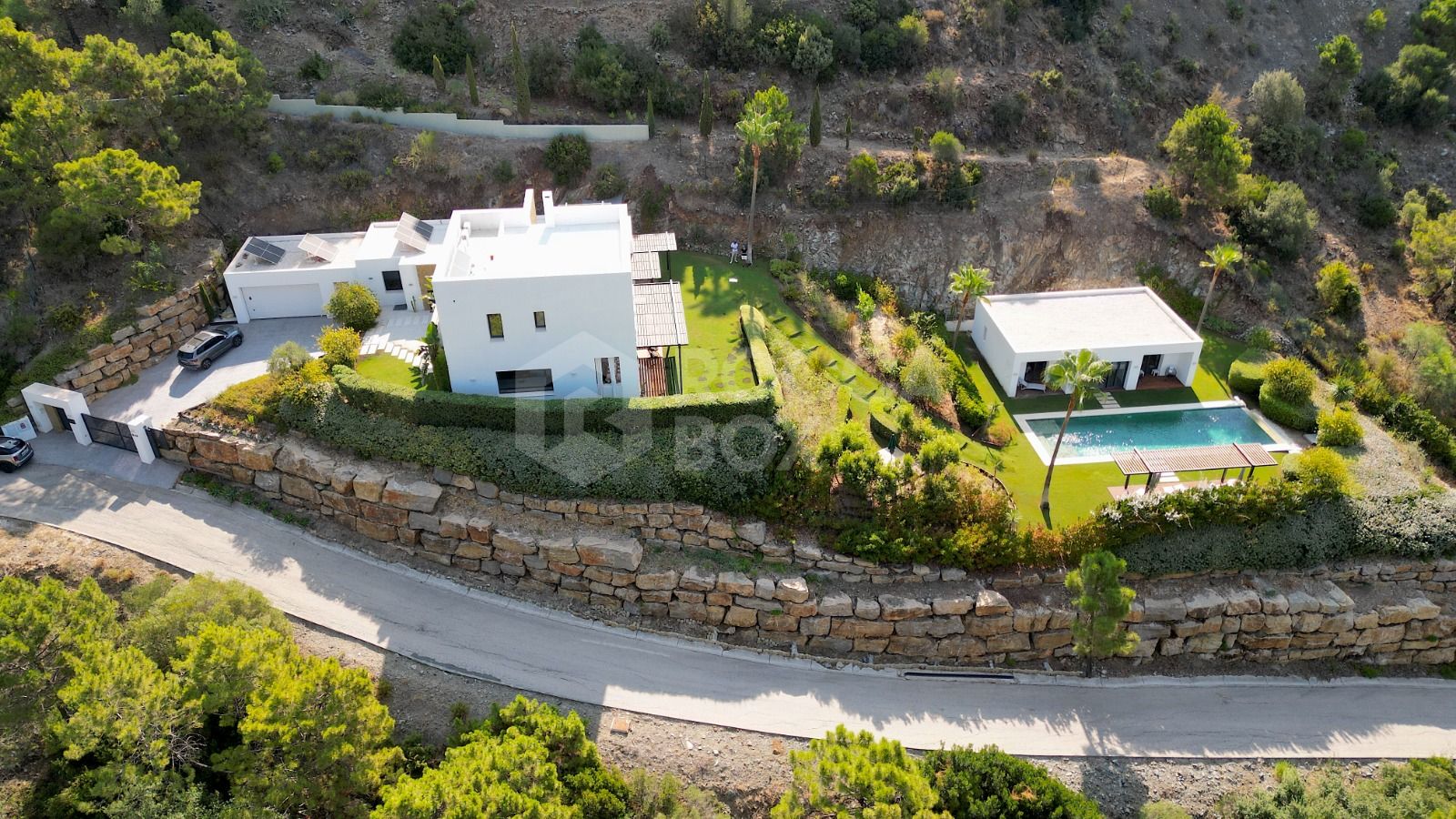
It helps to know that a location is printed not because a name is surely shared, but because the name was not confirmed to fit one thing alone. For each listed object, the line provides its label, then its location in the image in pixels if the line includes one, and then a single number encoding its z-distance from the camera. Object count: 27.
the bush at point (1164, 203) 44.16
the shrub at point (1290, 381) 35.12
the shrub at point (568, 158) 42.75
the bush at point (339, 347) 31.62
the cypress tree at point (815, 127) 43.72
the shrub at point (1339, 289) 40.84
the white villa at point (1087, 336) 36.62
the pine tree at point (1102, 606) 25.86
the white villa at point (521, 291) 29.14
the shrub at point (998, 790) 23.03
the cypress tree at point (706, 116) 43.62
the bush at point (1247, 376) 36.81
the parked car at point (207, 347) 33.22
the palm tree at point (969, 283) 36.62
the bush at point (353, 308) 34.22
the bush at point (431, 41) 46.81
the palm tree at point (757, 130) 38.75
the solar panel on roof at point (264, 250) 36.44
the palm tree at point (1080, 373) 27.91
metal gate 31.19
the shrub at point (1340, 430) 32.84
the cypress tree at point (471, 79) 43.66
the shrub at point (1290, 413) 34.97
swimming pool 33.75
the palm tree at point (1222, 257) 37.53
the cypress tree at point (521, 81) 43.38
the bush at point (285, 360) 31.00
